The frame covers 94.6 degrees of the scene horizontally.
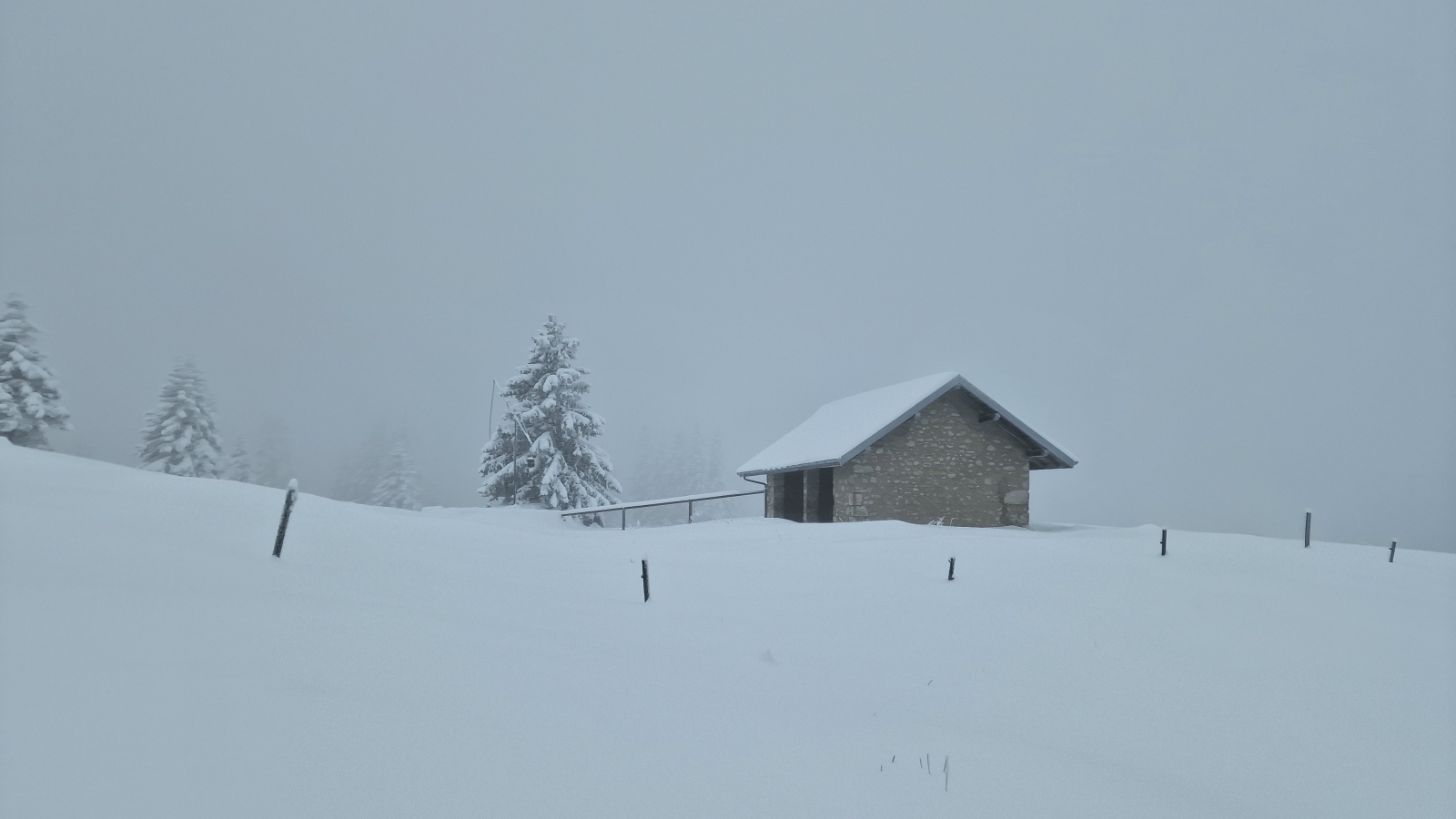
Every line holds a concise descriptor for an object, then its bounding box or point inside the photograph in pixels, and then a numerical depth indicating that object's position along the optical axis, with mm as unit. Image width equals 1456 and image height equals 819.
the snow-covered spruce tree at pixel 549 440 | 25094
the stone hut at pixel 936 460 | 17875
